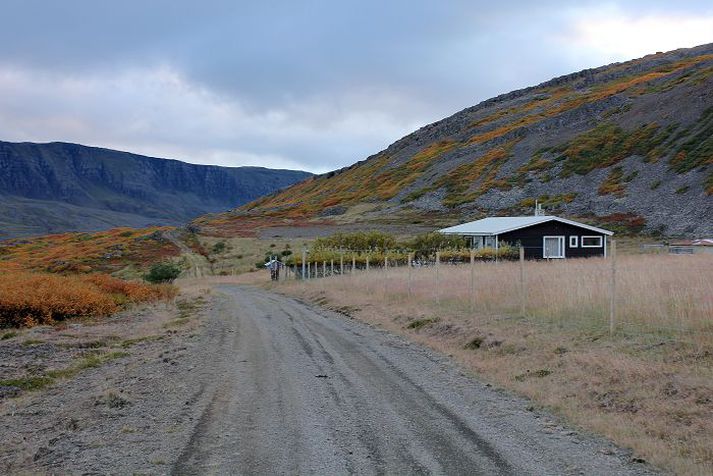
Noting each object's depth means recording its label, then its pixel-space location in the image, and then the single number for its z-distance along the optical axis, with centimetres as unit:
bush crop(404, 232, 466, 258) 5502
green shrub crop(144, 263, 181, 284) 5088
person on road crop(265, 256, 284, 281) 5220
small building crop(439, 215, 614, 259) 5147
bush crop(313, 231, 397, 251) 5847
